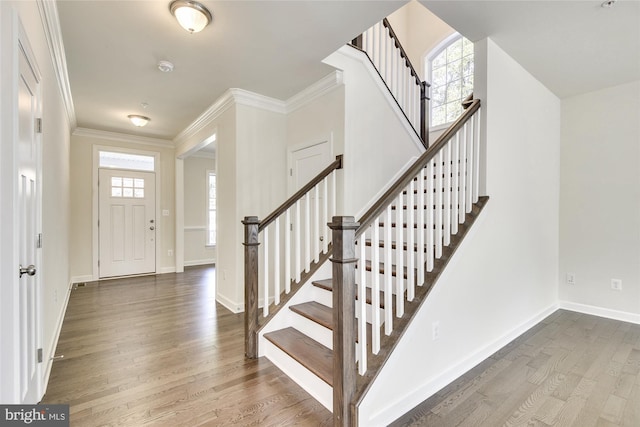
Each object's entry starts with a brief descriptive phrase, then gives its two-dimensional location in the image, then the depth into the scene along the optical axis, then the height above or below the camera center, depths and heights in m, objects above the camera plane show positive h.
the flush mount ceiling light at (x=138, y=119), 4.17 +1.33
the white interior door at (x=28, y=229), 1.47 -0.10
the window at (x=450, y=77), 4.48 +2.15
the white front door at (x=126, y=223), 5.12 -0.21
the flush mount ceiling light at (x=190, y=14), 1.96 +1.36
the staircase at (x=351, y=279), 1.50 -0.47
